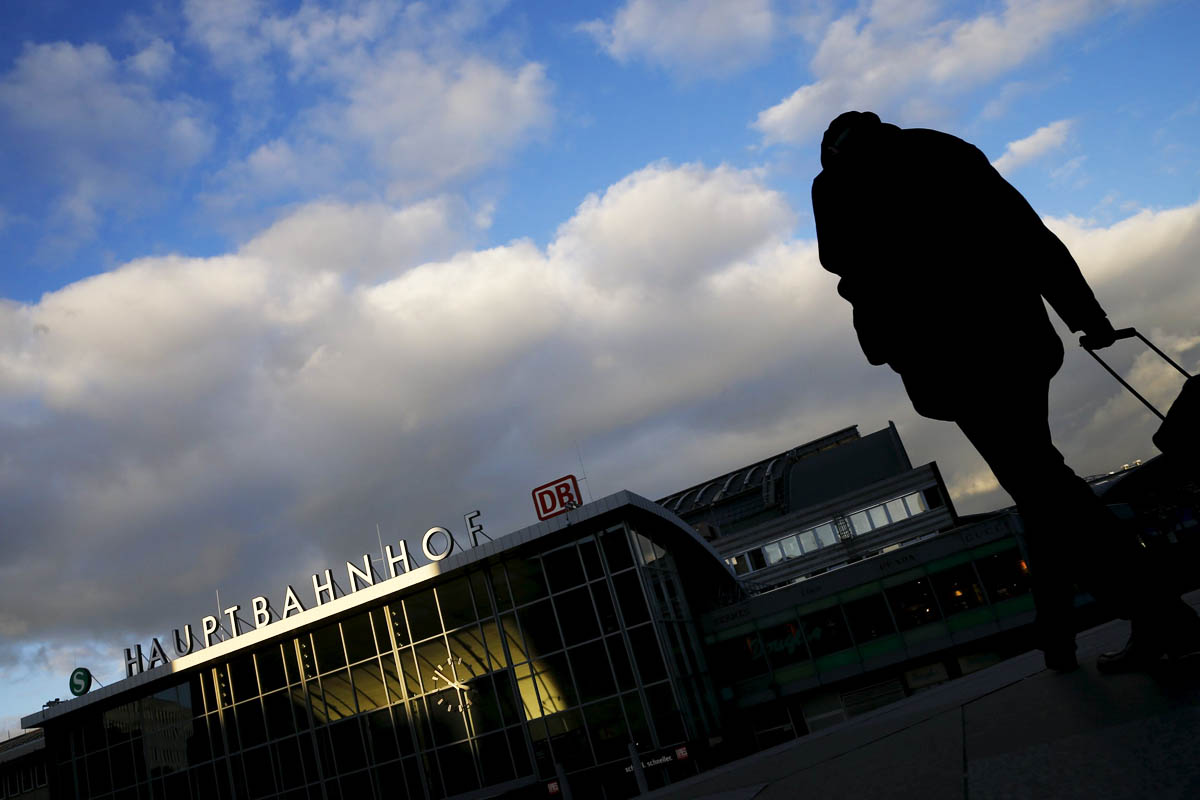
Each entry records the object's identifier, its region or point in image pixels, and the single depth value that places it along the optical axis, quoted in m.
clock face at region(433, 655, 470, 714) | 27.83
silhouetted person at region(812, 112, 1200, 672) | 3.23
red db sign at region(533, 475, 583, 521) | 27.80
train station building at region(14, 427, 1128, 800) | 26.30
